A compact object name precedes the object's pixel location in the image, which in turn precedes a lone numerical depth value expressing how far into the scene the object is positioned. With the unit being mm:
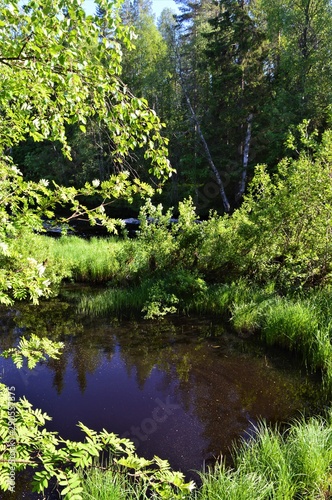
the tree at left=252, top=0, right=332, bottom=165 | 19938
